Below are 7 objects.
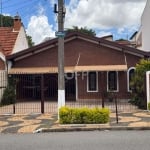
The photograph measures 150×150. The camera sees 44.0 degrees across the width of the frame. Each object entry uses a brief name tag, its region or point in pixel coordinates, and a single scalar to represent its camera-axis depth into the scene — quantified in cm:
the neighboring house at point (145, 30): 1606
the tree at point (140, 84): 985
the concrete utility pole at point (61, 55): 782
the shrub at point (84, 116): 710
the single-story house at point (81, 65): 1346
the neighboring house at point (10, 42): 1329
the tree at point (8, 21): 3013
